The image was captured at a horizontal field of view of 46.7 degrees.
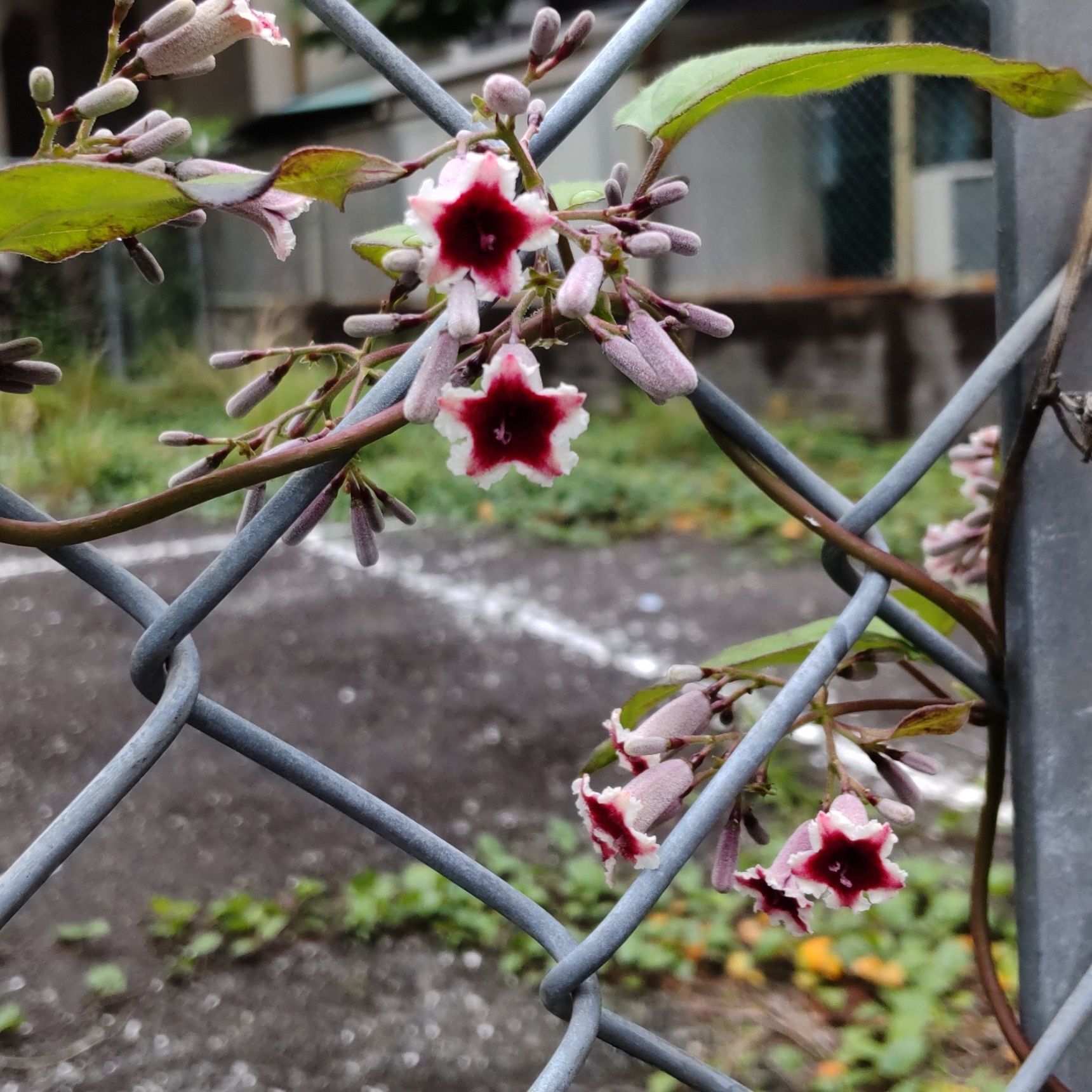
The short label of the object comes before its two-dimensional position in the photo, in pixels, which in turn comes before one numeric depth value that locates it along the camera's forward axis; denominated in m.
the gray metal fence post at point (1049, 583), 0.15
